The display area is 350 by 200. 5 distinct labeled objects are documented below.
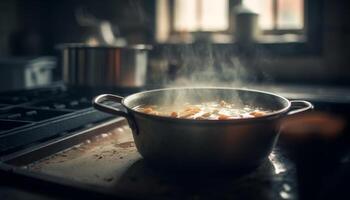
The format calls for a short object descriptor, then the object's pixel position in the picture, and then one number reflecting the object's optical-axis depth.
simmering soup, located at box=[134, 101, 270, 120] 0.87
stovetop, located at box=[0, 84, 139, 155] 0.92
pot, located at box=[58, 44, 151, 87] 1.54
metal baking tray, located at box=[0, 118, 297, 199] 0.67
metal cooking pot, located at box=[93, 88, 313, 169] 0.69
